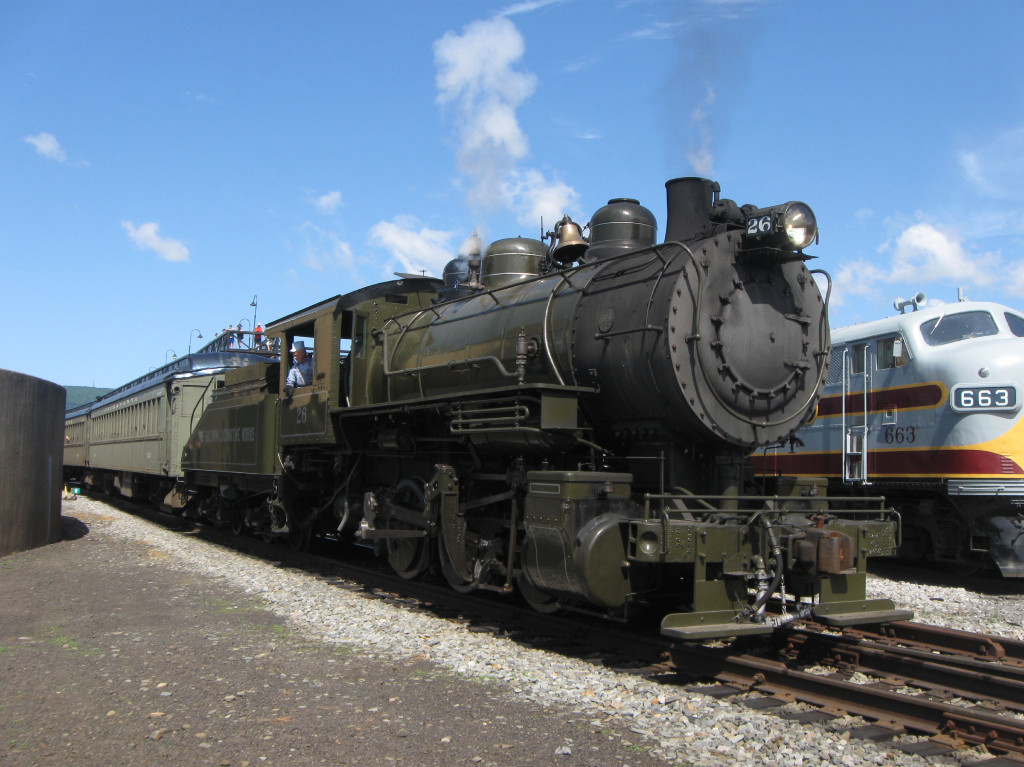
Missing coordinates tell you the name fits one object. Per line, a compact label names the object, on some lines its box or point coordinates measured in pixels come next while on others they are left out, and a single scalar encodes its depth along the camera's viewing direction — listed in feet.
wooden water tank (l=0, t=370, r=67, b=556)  38.63
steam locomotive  19.81
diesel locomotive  33.12
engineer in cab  36.06
